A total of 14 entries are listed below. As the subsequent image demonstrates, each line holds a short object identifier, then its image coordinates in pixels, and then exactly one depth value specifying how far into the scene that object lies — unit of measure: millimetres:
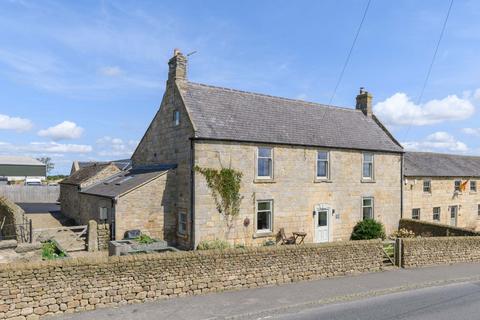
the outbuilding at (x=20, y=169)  73375
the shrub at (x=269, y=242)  19061
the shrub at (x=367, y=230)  22359
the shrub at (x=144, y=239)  16711
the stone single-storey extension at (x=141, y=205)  17531
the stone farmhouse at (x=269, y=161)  18125
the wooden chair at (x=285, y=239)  19734
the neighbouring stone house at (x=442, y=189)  28578
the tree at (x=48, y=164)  133875
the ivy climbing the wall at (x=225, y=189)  17922
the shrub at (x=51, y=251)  13688
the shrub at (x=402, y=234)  23844
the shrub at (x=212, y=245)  17044
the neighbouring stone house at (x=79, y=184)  24812
